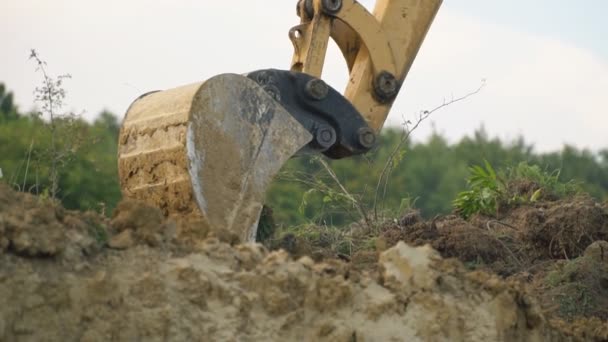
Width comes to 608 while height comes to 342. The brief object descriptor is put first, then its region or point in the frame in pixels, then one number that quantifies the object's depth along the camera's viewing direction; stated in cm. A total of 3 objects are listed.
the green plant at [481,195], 1877
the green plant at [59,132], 1733
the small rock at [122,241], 1020
